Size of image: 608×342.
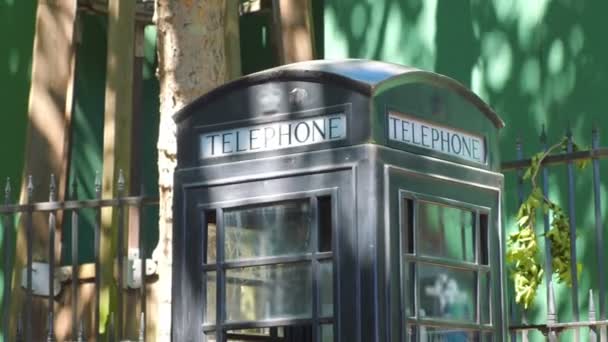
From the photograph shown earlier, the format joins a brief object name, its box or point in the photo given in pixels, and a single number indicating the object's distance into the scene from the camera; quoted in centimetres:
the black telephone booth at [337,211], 544
